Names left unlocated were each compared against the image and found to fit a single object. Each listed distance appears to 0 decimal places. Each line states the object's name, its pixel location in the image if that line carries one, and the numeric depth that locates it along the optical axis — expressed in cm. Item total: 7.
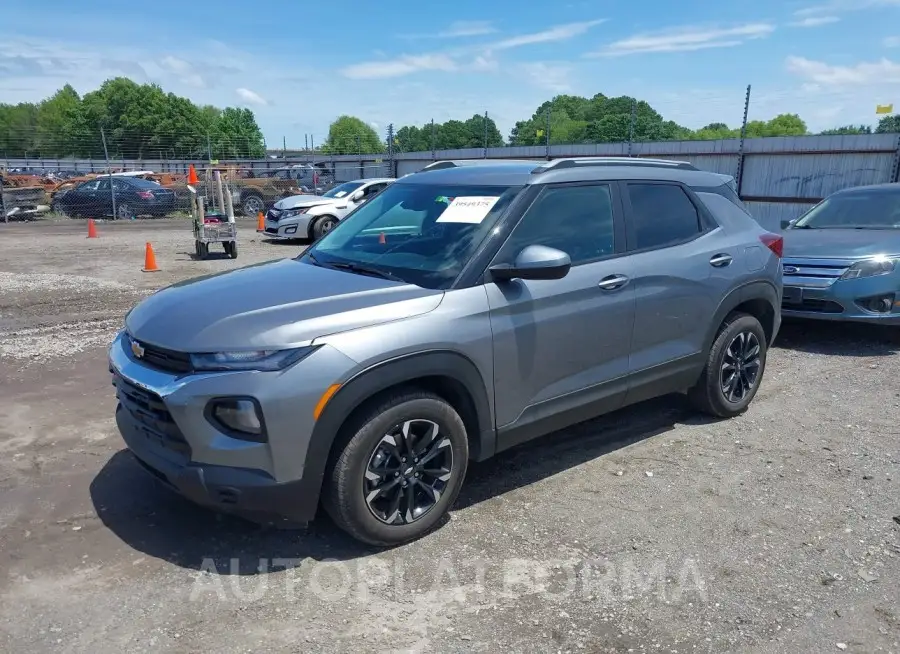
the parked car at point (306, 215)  1606
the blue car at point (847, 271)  688
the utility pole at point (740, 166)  1491
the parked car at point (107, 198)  2286
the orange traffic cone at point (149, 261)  1212
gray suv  307
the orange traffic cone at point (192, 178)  1571
